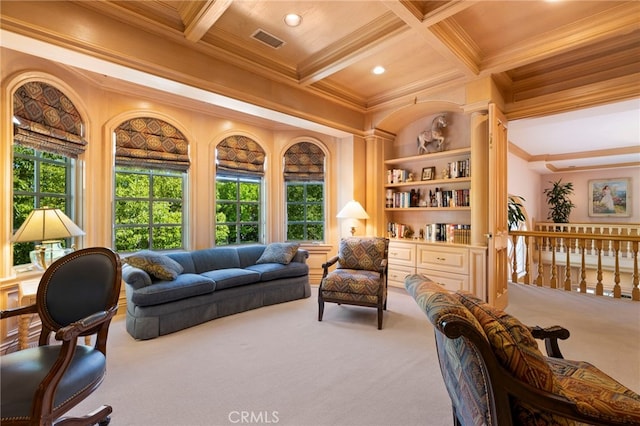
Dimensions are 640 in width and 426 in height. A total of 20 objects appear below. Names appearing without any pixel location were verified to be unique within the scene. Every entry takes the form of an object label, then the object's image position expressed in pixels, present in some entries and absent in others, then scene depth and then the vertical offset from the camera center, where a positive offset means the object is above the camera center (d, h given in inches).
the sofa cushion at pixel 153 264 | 120.5 -20.6
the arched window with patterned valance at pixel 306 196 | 201.2 +13.3
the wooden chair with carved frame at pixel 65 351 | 48.4 -28.0
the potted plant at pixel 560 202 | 303.7 +12.9
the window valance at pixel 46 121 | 103.3 +36.7
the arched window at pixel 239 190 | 178.5 +16.1
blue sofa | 112.3 -32.5
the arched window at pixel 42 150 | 105.2 +25.5
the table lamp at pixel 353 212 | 175.5 +1.6
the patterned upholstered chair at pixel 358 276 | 125.4 -28.0
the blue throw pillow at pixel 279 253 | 162.7 -22.1
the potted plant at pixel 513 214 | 202.2 +0.1
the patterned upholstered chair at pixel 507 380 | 36.1 -21.8
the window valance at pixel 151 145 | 142.4 +36.4
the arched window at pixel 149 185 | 144.9 +16.0
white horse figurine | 173.9 +47.6
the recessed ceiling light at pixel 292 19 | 104.4 +72.0
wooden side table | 87.6 -27.2
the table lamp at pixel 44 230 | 90.4 -4.8
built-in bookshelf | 162.7 +11.2
